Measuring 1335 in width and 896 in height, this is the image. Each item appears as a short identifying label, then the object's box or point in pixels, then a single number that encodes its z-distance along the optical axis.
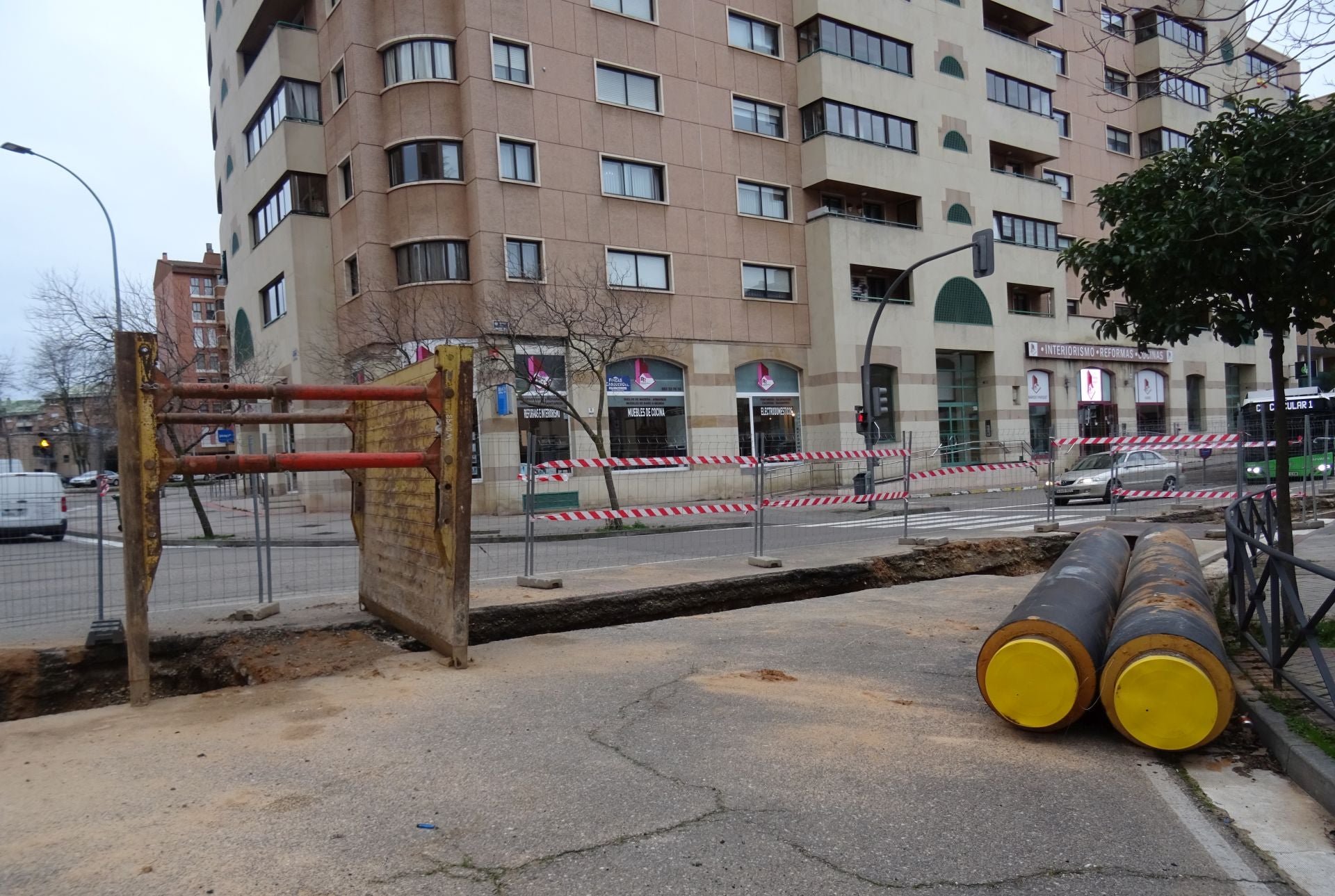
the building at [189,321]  20.36
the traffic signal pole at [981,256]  21.23
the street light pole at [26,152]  22.34
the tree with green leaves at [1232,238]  5.36
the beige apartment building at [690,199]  23.91
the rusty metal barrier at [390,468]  5.01
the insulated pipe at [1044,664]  4.41
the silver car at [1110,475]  19.08
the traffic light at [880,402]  23.28
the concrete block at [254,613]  6.79
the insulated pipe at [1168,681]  4.14
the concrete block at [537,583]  8.50
